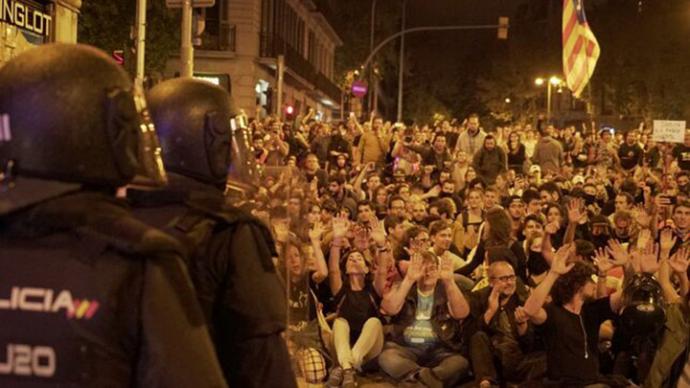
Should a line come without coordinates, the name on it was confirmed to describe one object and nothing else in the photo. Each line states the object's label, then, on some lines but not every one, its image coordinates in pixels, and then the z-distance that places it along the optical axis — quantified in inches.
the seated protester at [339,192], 480.0
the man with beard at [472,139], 653.9
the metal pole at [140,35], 628.4
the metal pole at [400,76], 1827.0
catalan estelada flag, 758.5
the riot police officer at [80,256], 71.9
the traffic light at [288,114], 1239.1
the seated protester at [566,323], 272.2
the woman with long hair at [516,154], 658.8
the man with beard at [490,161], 597.6
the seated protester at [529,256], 342.6
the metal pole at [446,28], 1257.4
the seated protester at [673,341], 286.7
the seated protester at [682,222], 343.0
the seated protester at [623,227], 401.4
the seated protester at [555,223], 362.6
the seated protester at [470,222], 408.5
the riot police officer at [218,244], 93.6
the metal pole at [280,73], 756.6
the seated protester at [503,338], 291.3
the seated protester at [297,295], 165.5
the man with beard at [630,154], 701.3
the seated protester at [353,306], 307.7
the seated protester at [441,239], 348.2
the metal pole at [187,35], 518.6
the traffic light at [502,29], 1261.1
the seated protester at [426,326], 297.6
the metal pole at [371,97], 2114.3
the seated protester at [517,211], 402.9
